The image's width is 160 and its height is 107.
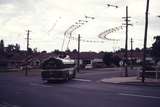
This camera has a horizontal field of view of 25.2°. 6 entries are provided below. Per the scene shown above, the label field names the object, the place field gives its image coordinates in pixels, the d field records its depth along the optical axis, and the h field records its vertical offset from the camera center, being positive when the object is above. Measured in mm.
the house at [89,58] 127425 +3206
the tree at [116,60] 119219 +2351
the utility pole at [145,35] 34947 +3170
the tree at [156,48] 52562 +2875
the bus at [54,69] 38688 -323
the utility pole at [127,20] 47769 +6338
